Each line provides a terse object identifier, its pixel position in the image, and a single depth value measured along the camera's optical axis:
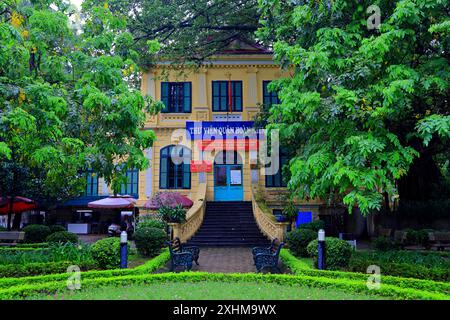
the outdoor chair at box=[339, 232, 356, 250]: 18.19
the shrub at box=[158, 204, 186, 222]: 16.58
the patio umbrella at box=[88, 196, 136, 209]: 20.23
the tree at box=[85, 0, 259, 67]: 18.11
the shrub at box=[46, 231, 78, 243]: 14.50
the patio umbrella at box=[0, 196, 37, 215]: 19.90
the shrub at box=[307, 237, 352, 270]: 10.86
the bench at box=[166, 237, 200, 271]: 11.38
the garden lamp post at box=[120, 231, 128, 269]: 10.55
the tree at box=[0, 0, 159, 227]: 10.10
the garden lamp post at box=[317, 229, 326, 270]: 10.46
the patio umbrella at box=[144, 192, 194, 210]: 18.44
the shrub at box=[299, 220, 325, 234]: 16.71
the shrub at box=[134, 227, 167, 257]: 13.57
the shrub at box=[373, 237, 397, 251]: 14.16
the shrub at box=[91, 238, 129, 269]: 10.97
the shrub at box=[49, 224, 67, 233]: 16.74
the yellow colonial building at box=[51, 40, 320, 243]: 21.64
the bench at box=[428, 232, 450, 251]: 13.94
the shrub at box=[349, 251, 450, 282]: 9.42
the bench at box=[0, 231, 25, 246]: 15.06
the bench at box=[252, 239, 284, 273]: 11.15
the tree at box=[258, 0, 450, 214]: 9.08
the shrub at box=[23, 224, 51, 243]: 15.98
